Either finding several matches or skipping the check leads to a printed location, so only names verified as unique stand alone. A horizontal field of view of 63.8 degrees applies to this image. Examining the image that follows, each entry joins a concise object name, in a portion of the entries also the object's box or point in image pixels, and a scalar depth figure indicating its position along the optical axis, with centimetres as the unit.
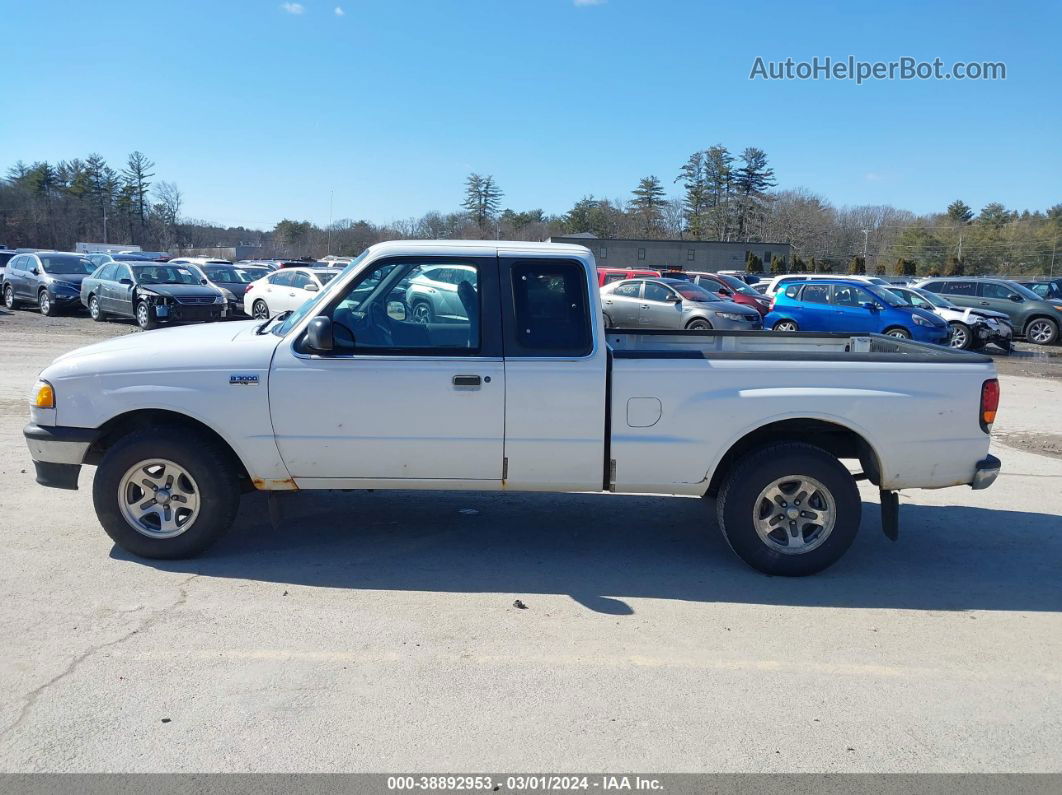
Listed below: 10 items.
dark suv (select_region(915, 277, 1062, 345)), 2319
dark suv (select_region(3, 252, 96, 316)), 2378
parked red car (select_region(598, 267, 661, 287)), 2305
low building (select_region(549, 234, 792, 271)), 6159
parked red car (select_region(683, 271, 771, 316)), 2631
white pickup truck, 512
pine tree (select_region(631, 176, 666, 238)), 9700
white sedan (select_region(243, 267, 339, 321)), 2084
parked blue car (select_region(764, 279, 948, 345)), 1912
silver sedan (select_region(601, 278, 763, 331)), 2052
